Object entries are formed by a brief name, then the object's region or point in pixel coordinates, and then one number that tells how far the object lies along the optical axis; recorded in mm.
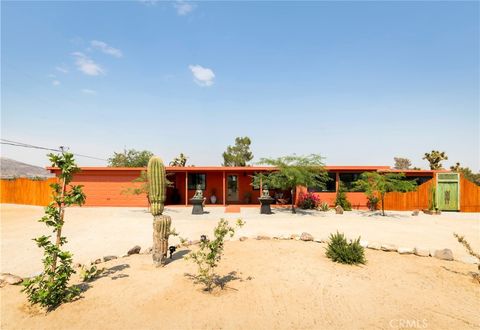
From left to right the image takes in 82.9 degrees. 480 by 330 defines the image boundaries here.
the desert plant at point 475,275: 6504
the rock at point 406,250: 8461
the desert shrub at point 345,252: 7512
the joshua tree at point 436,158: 28297
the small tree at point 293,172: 17078
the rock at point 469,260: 7680
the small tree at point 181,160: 33959
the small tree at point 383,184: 16656
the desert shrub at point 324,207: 18984
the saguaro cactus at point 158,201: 7466
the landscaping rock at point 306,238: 10000
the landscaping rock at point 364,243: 9164
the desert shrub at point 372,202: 18694
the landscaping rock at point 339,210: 17672
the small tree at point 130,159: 54656
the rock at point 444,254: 7963
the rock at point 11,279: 6469
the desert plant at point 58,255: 5316
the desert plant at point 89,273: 6441
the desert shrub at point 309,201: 19812
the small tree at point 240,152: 50912
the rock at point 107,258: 7989
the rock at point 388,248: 8734
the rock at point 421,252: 8289
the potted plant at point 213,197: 21881
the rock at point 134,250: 8539
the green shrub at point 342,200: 19438
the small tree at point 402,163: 55834
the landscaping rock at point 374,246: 8944
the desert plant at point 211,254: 5875
